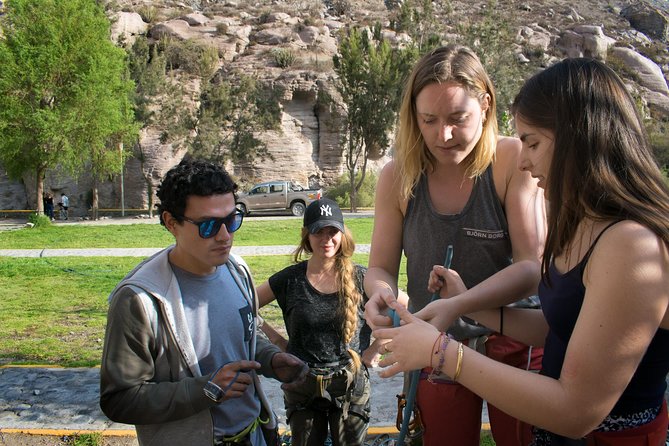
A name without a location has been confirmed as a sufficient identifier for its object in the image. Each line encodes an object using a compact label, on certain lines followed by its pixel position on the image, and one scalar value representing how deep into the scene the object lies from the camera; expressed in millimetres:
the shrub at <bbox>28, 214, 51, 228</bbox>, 22438
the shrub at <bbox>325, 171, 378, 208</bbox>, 33844
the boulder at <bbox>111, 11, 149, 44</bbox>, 39344
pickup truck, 27891
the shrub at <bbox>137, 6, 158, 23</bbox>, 43206
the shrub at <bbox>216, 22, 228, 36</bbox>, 43438
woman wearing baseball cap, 3184
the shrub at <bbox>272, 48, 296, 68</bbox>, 39500
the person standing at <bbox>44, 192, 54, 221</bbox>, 31922
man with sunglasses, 2076
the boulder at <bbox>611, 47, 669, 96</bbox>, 50562
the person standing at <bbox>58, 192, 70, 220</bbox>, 32144
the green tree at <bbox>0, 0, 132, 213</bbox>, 24734
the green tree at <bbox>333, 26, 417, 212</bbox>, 31812
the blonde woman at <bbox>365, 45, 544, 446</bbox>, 2080
